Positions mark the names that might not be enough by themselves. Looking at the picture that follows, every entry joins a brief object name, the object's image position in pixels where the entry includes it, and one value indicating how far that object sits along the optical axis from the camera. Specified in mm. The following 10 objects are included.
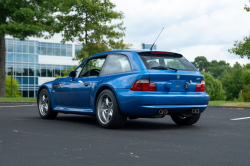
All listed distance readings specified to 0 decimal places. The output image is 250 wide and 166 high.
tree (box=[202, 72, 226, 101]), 81375
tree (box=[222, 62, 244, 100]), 83750
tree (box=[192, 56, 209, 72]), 117256
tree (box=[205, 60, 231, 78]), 115625
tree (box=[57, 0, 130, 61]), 25469
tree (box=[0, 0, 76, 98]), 23266
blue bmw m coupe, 7121
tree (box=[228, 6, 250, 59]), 21344
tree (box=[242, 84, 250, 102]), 25219
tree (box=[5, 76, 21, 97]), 51000
